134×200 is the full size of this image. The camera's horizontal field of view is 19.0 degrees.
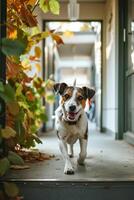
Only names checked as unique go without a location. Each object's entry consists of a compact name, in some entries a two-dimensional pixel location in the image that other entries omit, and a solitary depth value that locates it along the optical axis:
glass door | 4.91
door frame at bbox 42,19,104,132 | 7.62
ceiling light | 6.05
